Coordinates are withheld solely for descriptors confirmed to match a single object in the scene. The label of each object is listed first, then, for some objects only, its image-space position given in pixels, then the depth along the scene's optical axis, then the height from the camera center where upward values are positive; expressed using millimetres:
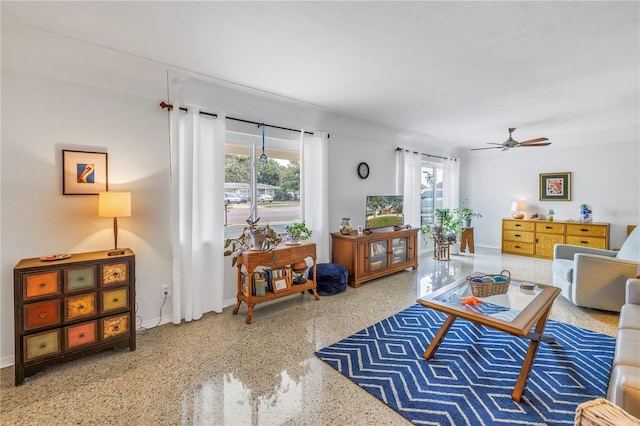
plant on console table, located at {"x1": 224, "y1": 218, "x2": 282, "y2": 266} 3105 -323
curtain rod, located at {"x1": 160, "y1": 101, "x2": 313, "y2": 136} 2797 +992
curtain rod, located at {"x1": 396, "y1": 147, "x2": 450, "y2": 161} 5377 +1115
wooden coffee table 1858 -705
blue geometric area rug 1734 -1144
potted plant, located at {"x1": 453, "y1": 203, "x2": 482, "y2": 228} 6559 -131
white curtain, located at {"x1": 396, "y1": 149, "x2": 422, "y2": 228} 5484 +506
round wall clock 4718 +624
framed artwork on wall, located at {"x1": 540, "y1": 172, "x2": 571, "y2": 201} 5871 +453
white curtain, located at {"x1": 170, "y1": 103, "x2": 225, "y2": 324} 2893 -27
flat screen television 4547 -46
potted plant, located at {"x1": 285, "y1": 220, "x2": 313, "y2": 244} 3602 -283
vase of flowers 5562 -76
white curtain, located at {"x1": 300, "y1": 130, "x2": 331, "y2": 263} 3984 +286
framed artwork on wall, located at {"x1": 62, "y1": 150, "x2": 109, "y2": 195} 2383 +304
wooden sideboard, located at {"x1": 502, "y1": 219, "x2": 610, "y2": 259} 5289 -507
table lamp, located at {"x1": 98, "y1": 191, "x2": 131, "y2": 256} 2352 +35
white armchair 2980 -720
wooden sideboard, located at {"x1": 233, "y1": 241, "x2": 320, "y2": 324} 3000 -635
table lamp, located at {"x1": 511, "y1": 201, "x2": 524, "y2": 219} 6289 +0
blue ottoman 3711 -893
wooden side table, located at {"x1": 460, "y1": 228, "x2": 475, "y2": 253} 6430 -668
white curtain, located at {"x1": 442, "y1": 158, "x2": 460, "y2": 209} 6754 +594
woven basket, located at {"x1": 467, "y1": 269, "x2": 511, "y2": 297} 2334 -617
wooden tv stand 4047 -639
